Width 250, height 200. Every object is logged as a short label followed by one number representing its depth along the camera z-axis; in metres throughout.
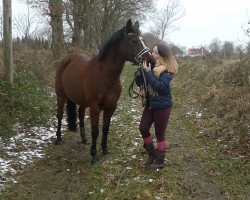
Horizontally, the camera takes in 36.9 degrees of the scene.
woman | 5.61
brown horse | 6.04
